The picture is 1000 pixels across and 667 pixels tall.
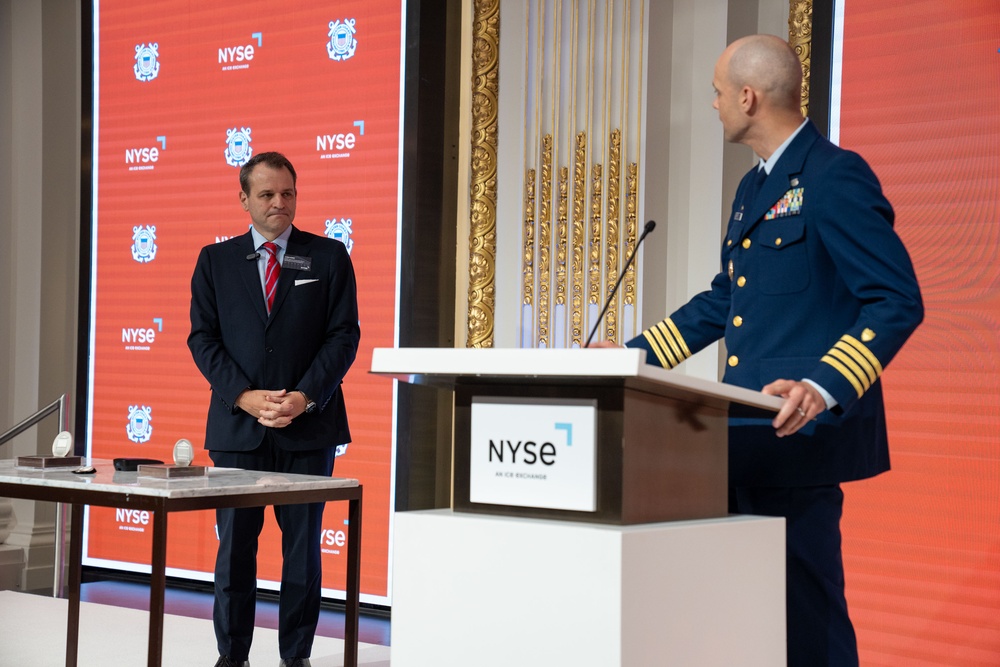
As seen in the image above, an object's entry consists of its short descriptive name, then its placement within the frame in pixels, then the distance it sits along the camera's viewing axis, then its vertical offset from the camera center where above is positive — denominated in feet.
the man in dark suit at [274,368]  10.97 -0.53
